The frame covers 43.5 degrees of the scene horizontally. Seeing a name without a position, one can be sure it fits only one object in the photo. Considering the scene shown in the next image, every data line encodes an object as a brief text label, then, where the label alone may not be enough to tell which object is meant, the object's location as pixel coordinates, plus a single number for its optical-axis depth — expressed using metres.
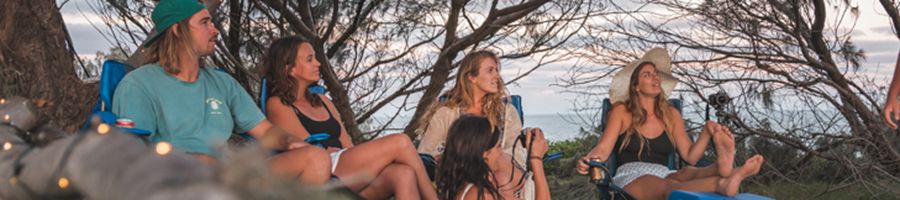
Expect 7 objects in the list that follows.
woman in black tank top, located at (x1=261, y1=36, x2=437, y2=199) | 3.45
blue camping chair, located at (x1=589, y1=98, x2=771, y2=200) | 3.84
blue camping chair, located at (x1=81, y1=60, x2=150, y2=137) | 3.33
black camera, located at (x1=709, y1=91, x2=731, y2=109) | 4.55
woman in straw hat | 4.36
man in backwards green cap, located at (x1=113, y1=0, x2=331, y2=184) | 3.19
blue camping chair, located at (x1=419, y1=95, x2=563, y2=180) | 3.99
